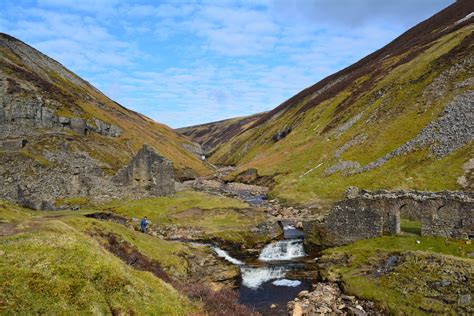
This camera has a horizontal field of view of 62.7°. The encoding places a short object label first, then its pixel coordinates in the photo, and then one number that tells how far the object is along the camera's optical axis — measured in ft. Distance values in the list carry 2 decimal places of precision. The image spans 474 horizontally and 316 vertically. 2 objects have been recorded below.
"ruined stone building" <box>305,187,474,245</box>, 119.03
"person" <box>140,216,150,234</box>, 149.28
